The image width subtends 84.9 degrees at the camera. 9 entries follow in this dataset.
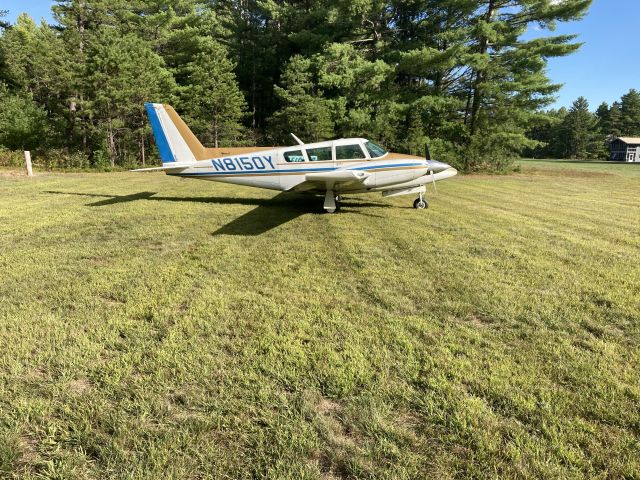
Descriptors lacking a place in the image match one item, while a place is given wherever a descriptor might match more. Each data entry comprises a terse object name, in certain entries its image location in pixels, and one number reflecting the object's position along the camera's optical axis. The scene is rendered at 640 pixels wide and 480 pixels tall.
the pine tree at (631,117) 94.33
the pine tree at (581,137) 82.62
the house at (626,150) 76.53
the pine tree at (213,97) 28.56
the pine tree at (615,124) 95.38
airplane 9.55
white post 18.48
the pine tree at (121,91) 23.14
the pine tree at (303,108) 27.89
